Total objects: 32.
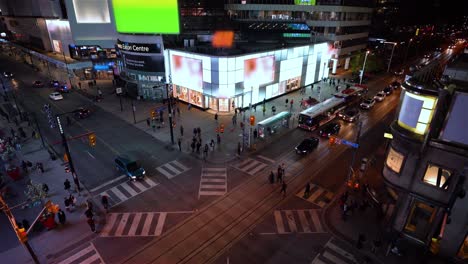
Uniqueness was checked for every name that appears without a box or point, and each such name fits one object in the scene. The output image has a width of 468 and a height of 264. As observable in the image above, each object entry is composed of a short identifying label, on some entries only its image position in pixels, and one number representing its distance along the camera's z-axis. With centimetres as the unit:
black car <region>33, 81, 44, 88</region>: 5967
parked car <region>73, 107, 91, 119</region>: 4328
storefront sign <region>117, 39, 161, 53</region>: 4853
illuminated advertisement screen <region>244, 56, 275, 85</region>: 4512
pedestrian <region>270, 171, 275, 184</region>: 2655
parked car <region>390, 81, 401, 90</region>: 5934
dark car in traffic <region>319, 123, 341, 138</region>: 3666
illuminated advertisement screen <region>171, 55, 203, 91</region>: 4522
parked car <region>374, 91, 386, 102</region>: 5138
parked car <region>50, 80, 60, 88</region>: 5856
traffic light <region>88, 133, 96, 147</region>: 2496
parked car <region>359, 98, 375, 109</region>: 4706
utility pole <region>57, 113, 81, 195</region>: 2380
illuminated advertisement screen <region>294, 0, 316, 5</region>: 6938
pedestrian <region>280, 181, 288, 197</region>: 2472
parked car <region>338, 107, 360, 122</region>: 4188
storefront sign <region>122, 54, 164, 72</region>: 4938
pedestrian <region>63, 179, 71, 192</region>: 2525
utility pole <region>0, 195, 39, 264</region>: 1380
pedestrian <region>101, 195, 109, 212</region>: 2291
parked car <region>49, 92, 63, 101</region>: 5125
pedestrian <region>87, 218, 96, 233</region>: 2098
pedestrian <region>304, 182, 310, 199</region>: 2472
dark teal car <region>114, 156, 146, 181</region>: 2752
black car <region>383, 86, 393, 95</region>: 5569
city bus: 3831
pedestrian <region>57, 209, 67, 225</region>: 2188
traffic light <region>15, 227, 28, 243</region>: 1384
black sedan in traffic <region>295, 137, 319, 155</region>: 3200
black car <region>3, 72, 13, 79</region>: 6768
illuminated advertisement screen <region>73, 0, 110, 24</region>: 6588
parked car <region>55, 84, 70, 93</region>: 5616
